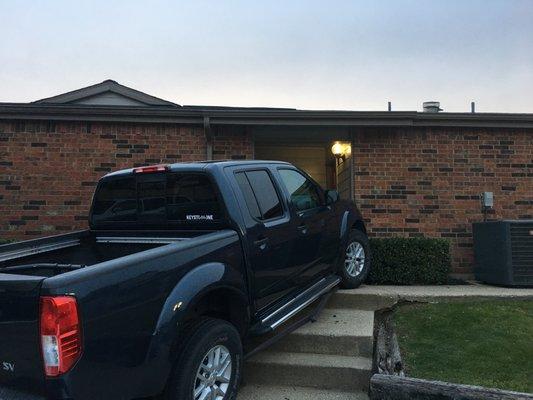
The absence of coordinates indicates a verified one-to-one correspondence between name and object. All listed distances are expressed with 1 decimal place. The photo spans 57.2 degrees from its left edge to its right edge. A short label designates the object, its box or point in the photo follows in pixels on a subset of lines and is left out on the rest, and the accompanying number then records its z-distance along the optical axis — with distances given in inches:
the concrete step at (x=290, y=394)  160.2
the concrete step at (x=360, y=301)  231.0
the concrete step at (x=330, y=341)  184.2
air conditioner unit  269.0
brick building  299.7
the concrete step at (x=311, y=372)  167.8
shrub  278.1
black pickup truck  95.7
